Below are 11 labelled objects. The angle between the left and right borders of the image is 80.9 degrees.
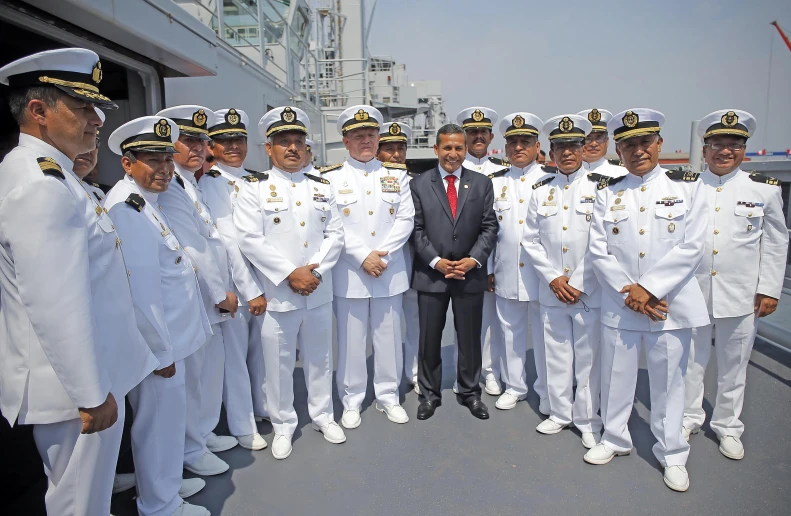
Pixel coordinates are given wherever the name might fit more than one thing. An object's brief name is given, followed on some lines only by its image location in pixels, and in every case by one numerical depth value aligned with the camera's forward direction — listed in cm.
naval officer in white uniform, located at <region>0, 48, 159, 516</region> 147
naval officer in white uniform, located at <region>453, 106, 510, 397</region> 381
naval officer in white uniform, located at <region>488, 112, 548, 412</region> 350
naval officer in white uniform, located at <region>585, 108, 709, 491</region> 256
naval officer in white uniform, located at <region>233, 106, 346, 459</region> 296
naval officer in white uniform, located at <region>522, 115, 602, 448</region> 304
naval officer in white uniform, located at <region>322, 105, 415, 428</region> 333
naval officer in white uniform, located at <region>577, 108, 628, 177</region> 397
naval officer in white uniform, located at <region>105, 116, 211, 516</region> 213
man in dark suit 337
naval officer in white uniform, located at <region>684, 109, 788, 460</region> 283
